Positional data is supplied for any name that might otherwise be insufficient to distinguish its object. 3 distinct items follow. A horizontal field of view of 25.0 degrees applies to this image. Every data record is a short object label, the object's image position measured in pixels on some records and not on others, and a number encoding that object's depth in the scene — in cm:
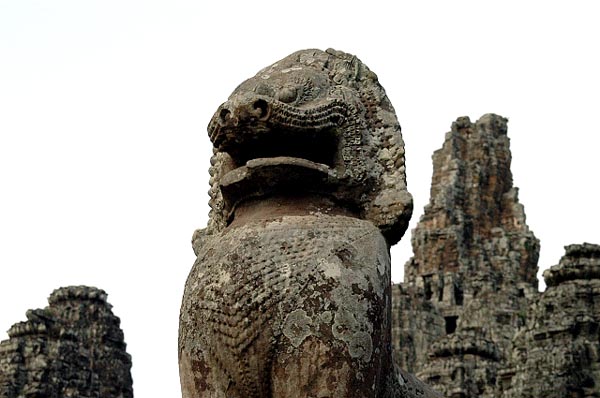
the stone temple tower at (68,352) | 1706
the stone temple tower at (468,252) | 4506
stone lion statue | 587
